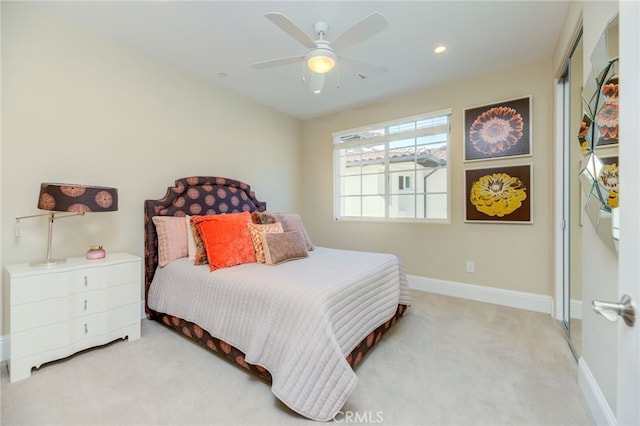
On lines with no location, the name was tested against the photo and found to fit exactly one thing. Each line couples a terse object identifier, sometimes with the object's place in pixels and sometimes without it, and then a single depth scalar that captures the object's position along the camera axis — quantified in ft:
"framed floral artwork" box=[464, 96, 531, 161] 9.70
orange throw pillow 7.54
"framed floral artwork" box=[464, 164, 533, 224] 9.71
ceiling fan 5.56
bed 4.80
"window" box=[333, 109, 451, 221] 11.60
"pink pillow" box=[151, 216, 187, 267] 8.51
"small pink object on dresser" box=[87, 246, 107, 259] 7.20
